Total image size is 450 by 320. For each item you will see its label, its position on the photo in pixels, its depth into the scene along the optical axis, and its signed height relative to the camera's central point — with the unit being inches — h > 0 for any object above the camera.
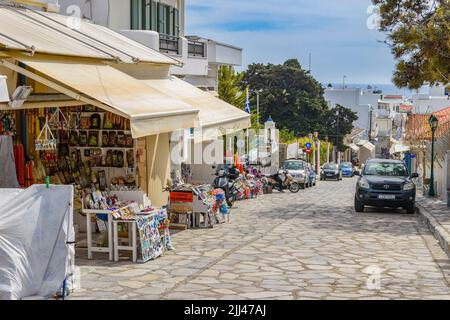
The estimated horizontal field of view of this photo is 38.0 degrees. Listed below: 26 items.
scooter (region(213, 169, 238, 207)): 814.0 -41.2
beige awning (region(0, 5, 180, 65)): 455.2 +97.2
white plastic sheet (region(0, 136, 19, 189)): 471.8 -9.1
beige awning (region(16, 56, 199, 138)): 431.8 +42.5
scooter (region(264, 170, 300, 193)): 1181.1 -55.7
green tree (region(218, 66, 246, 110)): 1578.5 +157.4
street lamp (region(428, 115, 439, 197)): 1022.4 +19.9
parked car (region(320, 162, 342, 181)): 2097.7 -66.3
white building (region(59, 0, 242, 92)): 759.7 +164.8
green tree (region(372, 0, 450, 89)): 754.2 +136.2
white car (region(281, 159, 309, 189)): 1359.5 -37.6
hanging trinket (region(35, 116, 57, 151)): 496.1 +7.2
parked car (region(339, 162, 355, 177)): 2525.6 -68.2
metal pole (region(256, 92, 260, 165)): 1688.5 +30.3
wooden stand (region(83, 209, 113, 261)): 440.1 -56.9
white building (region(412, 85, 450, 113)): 3164.4 +242.0
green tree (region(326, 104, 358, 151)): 2878.9 +134.6
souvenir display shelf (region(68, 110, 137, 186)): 584.4 +7.0
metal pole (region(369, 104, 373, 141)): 4192.9 +176.4
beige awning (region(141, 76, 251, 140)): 633.0 +45.8
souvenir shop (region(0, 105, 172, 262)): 448.1 -13.2
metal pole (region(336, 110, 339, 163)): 2886.3 +118.6
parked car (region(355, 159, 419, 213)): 786.2 -47.7
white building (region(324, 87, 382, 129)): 4222.4 +347.8
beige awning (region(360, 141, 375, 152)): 3663.9 +36.6
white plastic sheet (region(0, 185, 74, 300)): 311.3 -43.5
